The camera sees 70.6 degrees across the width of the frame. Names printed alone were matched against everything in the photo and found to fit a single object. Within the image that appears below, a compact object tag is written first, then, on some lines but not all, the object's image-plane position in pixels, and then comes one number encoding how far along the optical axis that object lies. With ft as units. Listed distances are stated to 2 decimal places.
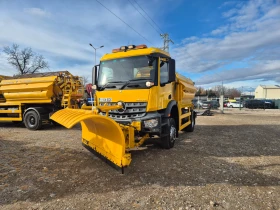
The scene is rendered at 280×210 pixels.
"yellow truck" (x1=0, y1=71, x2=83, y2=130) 32.53
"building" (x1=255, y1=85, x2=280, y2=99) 262.47
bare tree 122.72
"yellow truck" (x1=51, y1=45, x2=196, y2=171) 15.48
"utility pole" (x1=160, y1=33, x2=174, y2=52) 97.19
